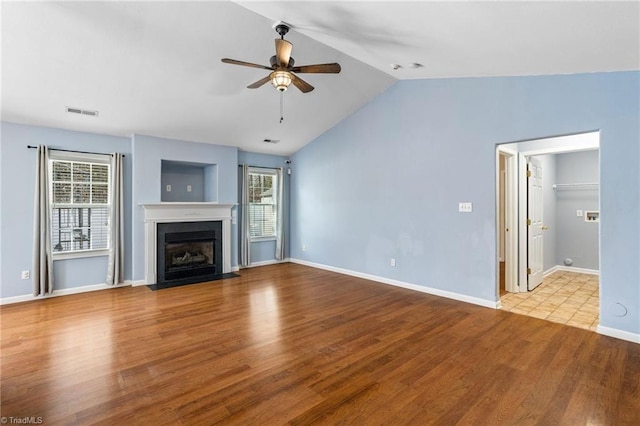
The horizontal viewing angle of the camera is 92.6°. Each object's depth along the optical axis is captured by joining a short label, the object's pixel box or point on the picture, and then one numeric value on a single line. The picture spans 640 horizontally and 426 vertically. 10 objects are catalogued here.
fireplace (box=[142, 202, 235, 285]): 5.43
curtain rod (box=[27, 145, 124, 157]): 4.49
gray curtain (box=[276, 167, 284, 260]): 7.34
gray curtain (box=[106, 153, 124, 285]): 5.14
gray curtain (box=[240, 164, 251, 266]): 6.74
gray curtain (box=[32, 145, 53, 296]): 4.48
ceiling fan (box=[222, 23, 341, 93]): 2.74
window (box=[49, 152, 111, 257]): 4.77
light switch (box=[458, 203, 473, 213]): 4.30
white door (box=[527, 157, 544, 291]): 4.89
